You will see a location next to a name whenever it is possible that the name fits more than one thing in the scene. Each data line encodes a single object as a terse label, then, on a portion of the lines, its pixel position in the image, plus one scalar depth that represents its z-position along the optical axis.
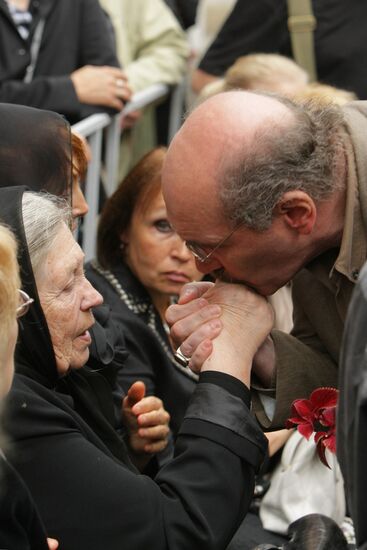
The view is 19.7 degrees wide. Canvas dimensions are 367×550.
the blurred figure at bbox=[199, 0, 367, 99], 5.21
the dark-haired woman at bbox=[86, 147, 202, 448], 3.88
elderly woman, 2.40
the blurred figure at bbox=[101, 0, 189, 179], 6.06
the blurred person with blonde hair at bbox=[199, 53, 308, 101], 4.93
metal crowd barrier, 4.65
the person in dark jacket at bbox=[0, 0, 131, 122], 4.85
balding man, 2.59
